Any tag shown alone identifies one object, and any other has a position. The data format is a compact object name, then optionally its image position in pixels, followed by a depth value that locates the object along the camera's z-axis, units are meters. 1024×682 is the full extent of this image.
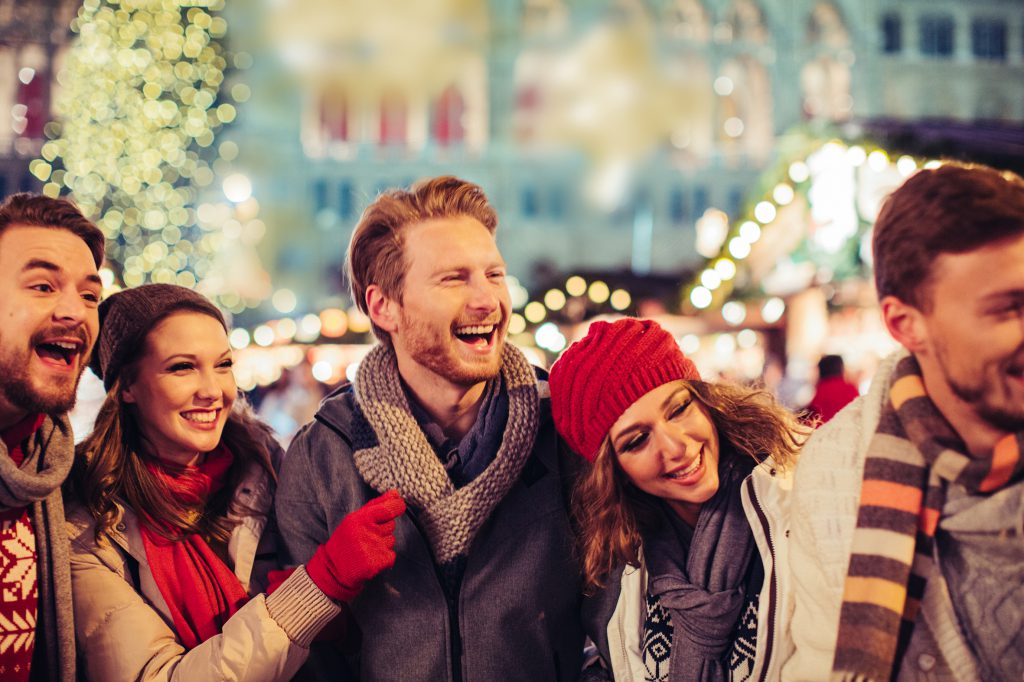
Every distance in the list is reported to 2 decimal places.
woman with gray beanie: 2.08
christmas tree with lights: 19.20
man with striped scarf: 1.33
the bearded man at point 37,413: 2.08
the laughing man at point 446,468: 2.23
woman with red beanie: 1.96
